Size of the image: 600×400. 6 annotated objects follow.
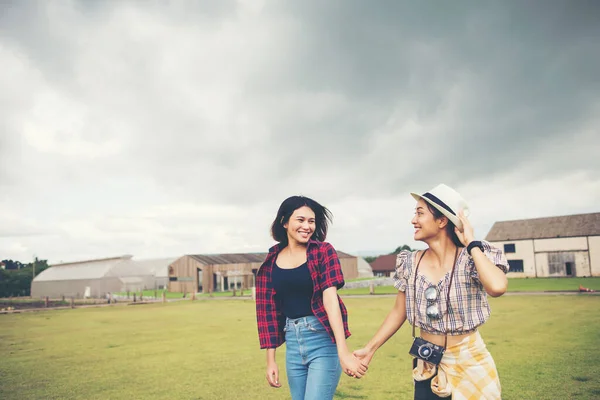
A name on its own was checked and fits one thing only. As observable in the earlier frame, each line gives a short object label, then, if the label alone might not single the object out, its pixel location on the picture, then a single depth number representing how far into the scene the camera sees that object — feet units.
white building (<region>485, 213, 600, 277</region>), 175.32
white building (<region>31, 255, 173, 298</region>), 184.03
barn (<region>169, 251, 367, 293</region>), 186.19
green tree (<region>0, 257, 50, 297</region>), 205.05
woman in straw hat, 10.23
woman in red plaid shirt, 11.79
